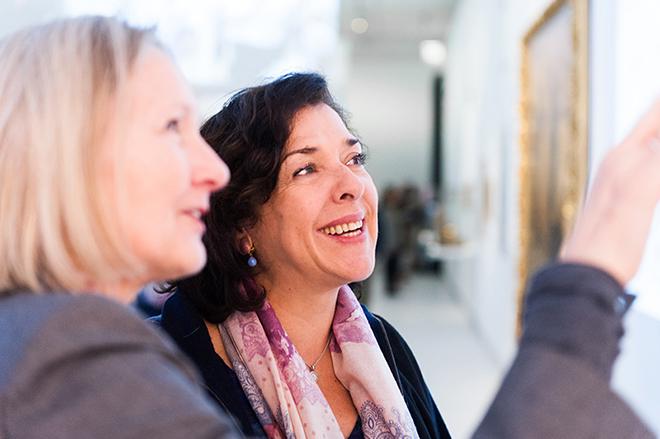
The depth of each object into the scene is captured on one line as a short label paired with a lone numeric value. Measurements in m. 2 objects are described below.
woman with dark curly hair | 1.91
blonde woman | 0.89
